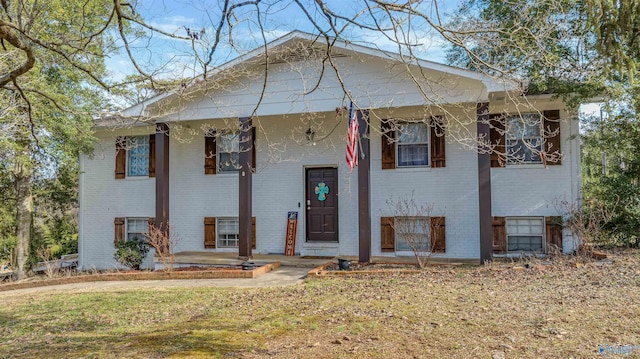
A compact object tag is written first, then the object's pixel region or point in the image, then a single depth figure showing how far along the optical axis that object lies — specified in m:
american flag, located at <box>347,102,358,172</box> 9.02
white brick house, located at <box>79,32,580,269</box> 10.41
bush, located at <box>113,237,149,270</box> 12.00
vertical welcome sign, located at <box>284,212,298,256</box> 12.03
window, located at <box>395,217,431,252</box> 11.00
